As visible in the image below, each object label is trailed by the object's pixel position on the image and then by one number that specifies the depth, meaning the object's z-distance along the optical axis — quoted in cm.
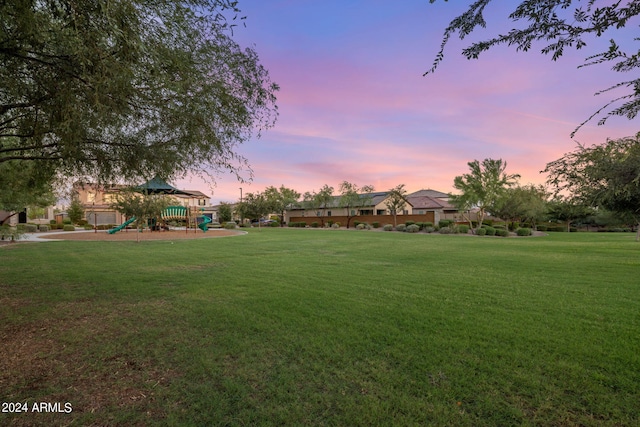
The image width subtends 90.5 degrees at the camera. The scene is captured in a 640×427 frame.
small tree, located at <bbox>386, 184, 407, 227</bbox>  3968
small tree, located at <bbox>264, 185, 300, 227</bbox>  4533
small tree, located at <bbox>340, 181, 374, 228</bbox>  4662
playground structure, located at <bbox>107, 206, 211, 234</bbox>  2628
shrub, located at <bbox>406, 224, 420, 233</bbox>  3219
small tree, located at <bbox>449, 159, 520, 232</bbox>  3106
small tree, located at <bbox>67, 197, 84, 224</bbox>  4019
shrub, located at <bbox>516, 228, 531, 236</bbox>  2898
